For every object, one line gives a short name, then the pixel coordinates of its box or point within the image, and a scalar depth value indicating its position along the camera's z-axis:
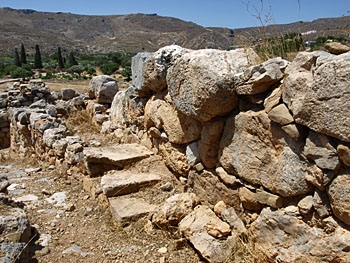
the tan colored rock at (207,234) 2.79
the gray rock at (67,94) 9.48
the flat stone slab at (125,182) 3.84
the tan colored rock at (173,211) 3.29
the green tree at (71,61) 36.97
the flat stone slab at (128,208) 3.45
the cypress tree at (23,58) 38.41
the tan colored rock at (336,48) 2.31
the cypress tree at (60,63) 36.16
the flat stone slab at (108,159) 4.34
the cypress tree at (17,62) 35.48
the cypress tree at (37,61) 35.58
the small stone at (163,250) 3.05
